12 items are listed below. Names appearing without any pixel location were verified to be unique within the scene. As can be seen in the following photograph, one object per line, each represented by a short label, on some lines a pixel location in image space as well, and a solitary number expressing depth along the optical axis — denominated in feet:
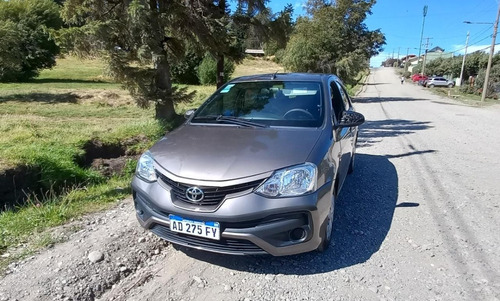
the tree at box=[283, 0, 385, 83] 71.87
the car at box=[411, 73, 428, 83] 178.50
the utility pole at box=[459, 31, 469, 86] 161.25
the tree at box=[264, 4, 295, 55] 30.45
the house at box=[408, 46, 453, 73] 293.23
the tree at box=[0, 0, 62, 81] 82.07
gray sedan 8.62
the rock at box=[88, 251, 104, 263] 9.91
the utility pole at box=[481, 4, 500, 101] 82.20
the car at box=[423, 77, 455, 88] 160.00
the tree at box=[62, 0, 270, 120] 22.36
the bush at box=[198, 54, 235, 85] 89.25
